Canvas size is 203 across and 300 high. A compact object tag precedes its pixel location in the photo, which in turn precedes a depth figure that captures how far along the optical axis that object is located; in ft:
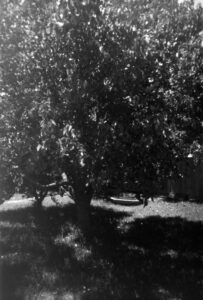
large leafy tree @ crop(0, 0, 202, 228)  21.07
